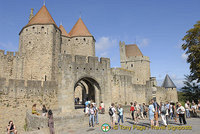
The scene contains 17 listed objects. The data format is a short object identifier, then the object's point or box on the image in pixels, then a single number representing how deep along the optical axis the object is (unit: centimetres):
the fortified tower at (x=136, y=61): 3509
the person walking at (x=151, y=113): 752
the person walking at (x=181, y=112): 828
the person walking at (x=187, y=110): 1078
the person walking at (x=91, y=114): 855
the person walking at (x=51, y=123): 684
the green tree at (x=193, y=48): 1659
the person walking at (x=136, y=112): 905
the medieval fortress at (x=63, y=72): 1292
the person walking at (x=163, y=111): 784
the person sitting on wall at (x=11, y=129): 773
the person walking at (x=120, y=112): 892
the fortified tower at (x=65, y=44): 2624
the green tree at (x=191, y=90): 2530
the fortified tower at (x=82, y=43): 2655
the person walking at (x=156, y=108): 769
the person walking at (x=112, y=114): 835
